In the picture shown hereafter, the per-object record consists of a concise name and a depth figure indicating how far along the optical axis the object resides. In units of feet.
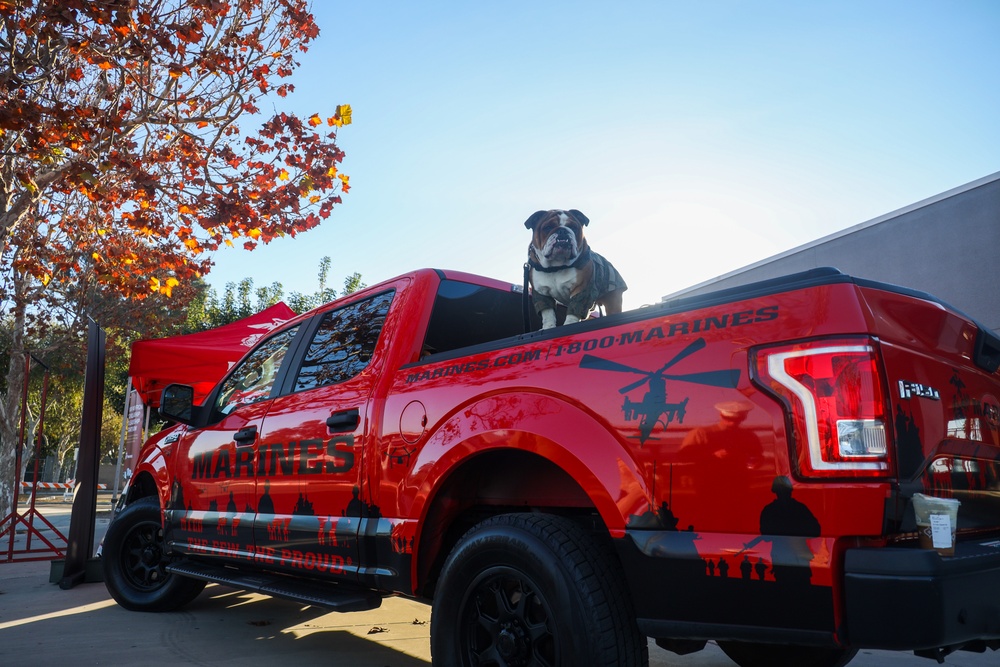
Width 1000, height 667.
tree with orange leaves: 25.39
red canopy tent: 28.55
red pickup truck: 6.22
